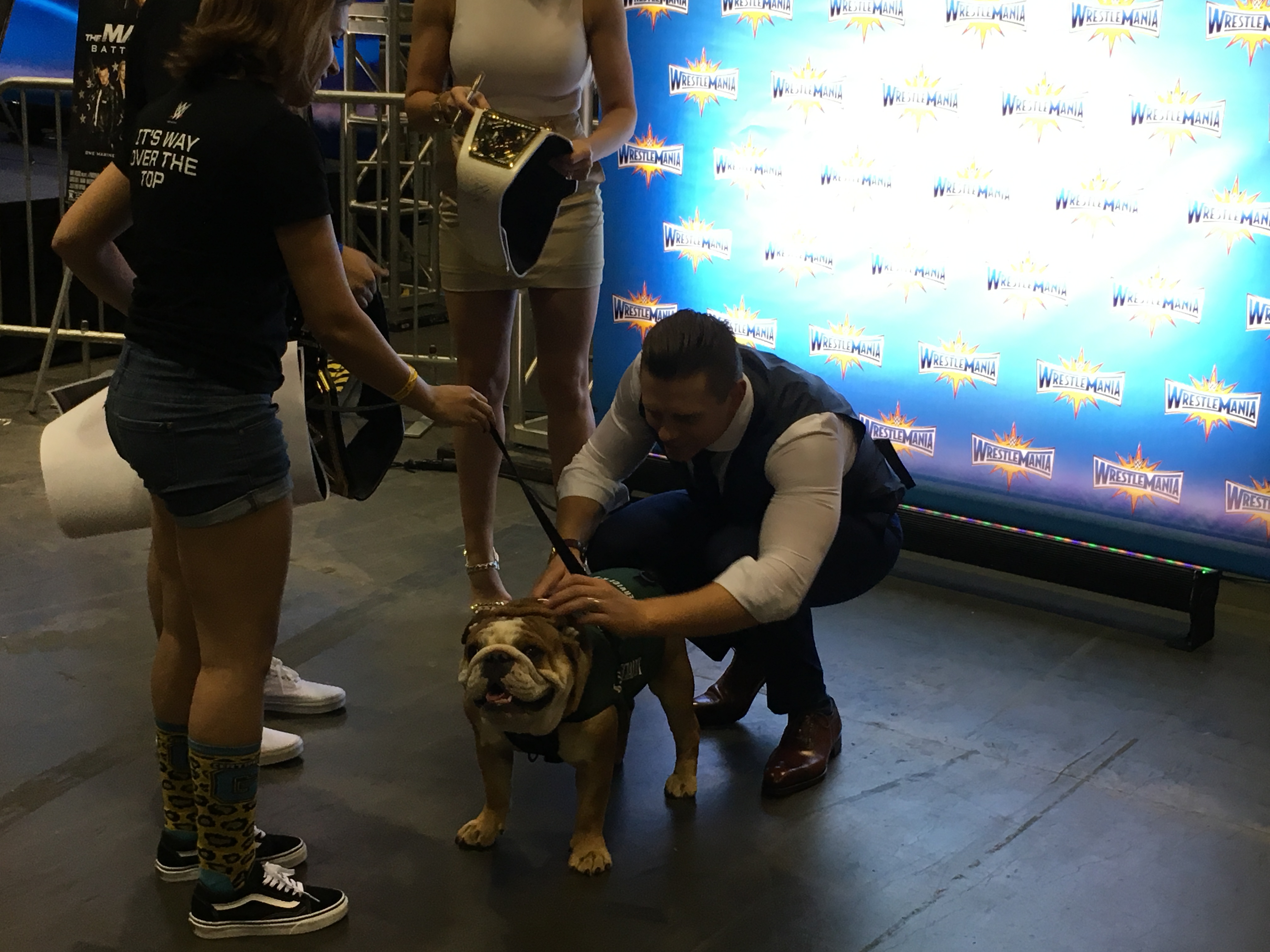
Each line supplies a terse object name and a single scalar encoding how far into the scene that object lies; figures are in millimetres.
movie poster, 4832
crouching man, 2250
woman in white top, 2973
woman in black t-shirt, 1781
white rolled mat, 2277
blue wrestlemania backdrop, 3363
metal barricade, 5344
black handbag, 2389
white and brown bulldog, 2051
